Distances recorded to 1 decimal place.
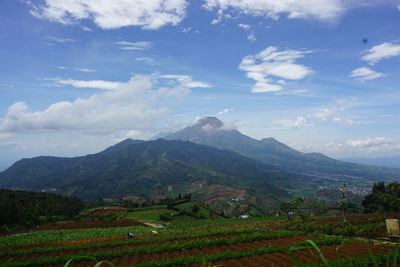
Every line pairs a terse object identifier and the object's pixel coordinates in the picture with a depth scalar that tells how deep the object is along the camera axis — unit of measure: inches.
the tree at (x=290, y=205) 1672.2
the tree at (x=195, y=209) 2743.6
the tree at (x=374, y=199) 1929.1
